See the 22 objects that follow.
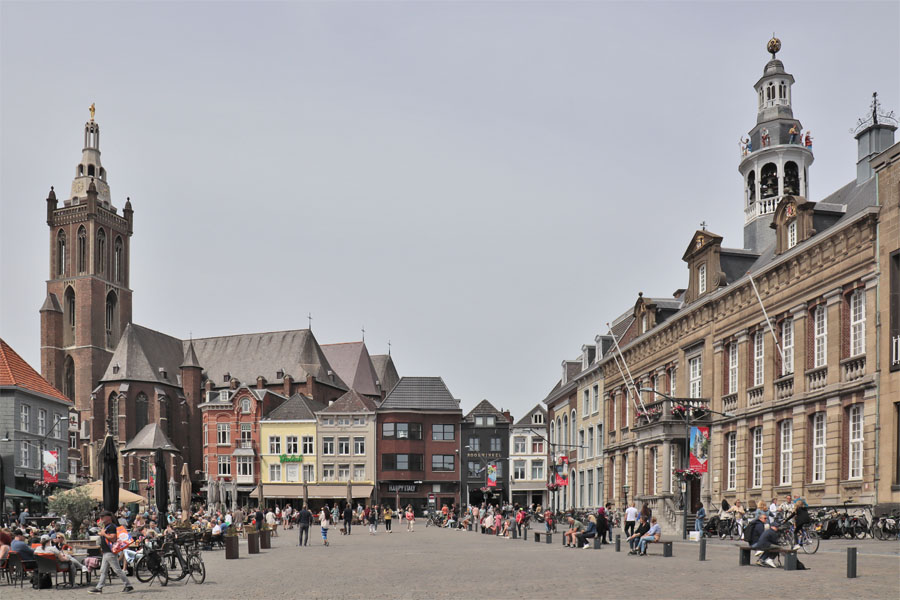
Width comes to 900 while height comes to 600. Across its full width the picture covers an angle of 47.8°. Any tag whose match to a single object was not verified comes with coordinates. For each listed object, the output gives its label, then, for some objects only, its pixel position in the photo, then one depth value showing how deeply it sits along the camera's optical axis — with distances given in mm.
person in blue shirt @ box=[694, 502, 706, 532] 35781
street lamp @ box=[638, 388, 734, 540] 35000
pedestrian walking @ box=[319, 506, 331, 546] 39669
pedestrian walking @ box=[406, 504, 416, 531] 56688
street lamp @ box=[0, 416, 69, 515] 58500
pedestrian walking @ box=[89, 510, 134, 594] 18688
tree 35250
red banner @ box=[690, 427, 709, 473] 36219
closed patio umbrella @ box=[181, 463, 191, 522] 59772
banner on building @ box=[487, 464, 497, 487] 81812
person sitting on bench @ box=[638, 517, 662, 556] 26938
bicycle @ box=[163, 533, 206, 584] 20469
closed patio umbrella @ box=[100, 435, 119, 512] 30031
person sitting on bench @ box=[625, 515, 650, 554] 27764
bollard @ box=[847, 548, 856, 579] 17467
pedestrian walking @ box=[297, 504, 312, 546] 39219
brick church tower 115000
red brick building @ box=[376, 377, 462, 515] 94000
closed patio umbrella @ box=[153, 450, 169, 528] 34225
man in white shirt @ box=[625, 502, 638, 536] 30906
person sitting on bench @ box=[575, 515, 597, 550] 32594
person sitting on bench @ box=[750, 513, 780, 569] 20609
